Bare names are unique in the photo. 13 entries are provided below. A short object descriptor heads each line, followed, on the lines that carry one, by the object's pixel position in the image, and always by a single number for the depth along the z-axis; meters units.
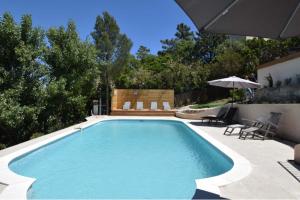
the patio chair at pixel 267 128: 6.03
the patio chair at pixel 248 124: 6.54
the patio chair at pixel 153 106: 15.14
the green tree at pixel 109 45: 14.38
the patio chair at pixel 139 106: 15.14
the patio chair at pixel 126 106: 15.11
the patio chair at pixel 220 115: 9.58
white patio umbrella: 9.12
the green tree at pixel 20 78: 7.72
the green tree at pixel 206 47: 25.19
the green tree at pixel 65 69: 9.25
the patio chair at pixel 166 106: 14.99
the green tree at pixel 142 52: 35.02
